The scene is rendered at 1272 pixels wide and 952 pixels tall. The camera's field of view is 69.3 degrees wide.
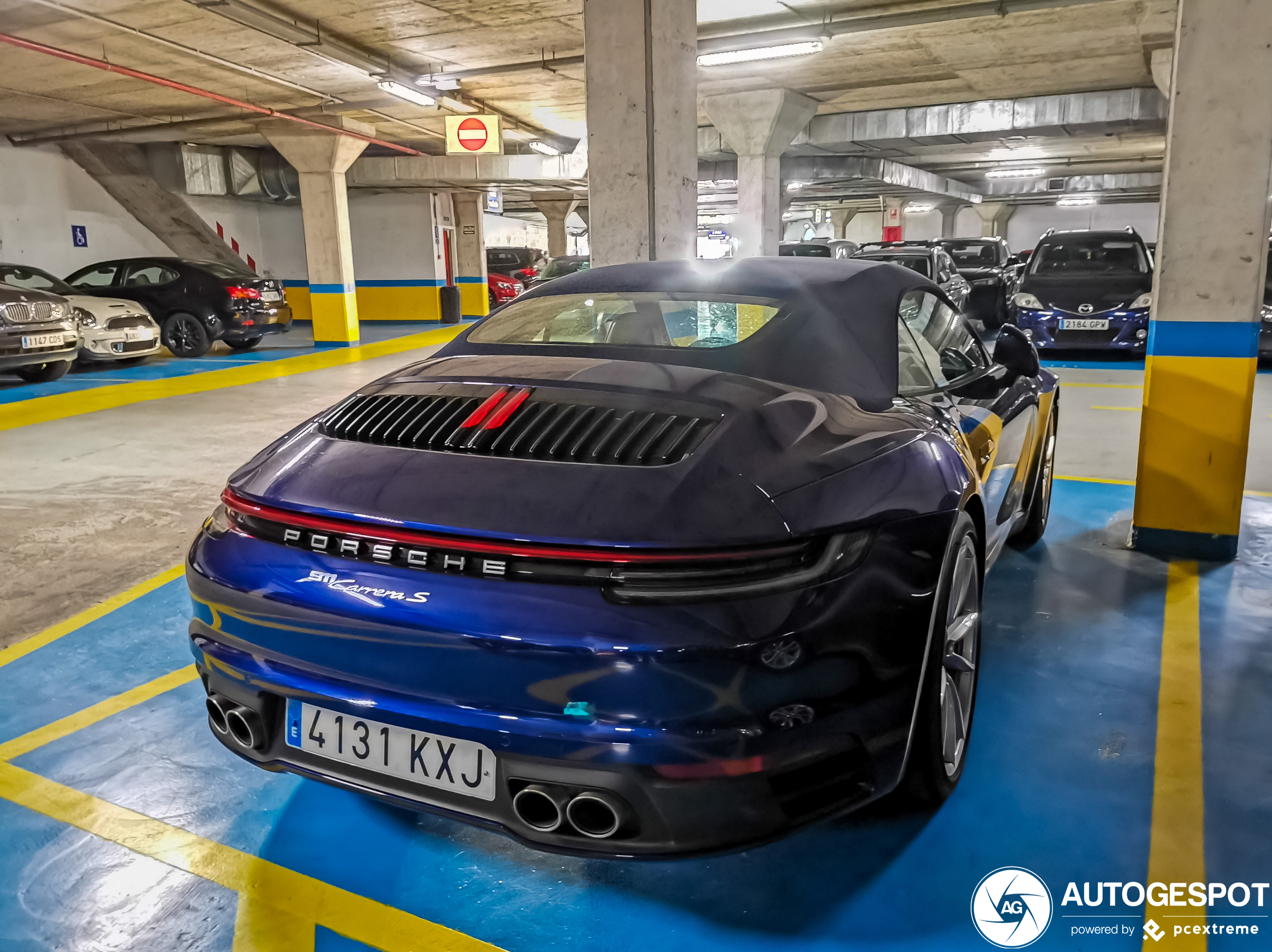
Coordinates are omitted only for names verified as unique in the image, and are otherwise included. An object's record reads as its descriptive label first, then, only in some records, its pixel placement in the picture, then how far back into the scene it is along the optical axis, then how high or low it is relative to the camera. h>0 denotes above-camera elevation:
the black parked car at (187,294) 13.41 -0.20
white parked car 11.39 -0.53
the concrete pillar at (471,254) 23.75 +0.51
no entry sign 12.05 +1.79
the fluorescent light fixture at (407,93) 11.50 +2.32
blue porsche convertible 1.52 -0.56
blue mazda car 10.81 -0.49
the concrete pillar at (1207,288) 3.81 -0.13
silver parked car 9.76 -0.55
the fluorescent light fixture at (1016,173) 25.62 +2.48
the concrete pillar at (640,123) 6.18 +0.99
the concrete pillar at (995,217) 35.72 +1.79
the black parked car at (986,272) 14.68 -0.15
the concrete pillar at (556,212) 28.58 +1.91
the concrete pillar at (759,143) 14.11 +1.92
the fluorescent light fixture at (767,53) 10.10 +2.36
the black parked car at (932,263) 12.43 +0.02
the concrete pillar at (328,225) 16.22 +0.94
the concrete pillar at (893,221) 31.98 +1.49
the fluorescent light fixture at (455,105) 13.75 +2.56
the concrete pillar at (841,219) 38.72 +1.98
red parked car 24.52 -0.36
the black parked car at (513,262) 26.58 +0.31
